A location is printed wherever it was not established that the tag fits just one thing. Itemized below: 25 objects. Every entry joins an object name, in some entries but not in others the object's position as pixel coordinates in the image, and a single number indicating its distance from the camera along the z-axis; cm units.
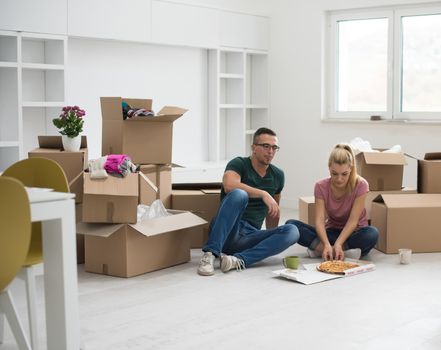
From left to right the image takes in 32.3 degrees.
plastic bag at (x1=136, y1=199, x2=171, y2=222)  485
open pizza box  438
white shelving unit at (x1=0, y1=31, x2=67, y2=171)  566
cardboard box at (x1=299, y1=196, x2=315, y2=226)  570
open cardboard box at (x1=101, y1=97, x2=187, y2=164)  498
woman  483
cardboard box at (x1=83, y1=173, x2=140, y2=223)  439
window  704
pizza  453
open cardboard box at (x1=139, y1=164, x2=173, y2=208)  513
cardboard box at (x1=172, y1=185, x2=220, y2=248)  533
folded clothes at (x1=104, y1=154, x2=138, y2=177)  447
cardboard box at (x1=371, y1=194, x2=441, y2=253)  520
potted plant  490
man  464
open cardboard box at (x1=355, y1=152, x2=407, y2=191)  565
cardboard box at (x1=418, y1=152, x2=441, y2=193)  552
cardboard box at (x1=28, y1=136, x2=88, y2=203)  479
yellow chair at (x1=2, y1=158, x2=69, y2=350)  318
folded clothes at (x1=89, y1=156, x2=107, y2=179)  444
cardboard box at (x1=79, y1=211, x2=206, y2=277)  445
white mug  488
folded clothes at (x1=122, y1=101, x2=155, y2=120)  499
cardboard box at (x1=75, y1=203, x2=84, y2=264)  485
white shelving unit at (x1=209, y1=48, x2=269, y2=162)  742
